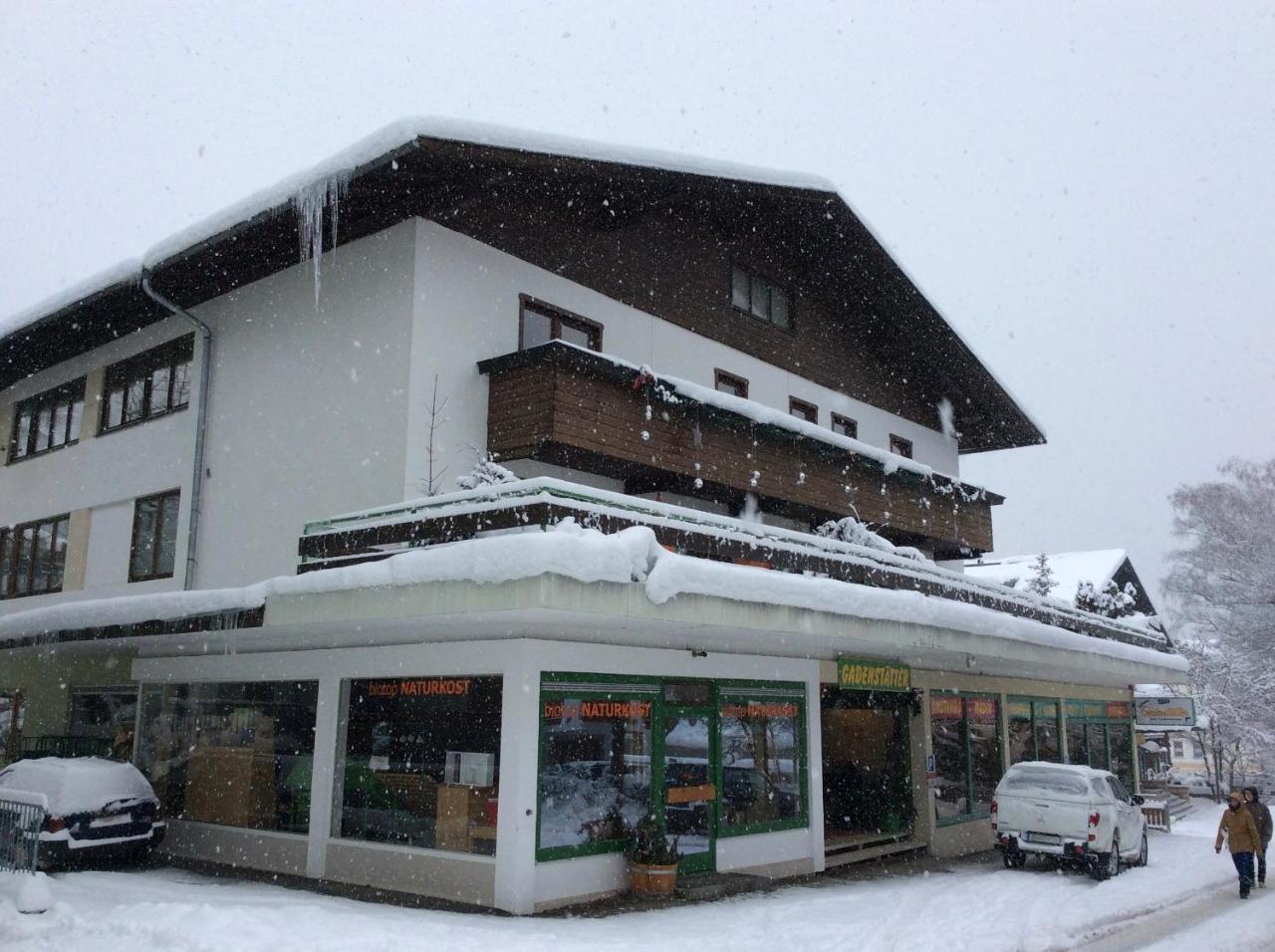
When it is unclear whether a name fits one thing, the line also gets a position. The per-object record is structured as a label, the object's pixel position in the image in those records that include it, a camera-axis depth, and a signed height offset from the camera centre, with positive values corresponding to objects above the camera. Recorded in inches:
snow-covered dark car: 564.4 -63.9
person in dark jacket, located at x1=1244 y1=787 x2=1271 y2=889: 631.8 -70.4
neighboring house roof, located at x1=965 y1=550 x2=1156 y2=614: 1728.6 +208.1
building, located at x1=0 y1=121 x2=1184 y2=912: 484.1 +71.0
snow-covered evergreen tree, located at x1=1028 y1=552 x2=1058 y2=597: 1075.9 +111.7
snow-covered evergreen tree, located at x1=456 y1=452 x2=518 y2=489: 530.3 +102.1
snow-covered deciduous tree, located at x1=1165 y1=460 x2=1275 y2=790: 1640.0 +151.9
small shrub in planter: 516.4 -79.7
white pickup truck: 634.2 -70.4
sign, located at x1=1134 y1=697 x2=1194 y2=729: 1411.2 -18.2
